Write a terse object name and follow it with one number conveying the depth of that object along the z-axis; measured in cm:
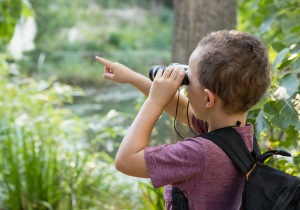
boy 195
